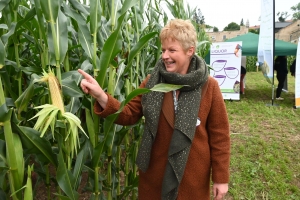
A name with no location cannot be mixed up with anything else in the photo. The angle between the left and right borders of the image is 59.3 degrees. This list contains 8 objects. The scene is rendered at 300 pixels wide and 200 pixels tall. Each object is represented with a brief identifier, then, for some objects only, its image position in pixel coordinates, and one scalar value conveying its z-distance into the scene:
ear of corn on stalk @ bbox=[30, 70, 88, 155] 0.83
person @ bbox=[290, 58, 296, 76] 8.50
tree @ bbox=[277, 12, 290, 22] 66.80
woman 1.50
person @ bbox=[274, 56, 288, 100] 8.16
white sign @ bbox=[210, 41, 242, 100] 8.00
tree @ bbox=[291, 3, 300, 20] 62.66
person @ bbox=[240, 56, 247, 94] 9.09
